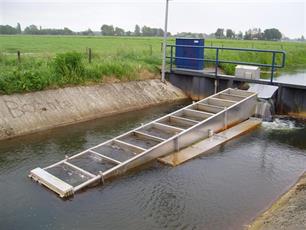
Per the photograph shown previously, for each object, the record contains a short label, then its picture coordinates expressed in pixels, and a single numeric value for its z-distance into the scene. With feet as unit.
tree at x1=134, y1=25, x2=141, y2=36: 331.77
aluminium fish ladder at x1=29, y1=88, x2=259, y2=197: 23.22
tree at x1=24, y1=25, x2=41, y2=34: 286.17
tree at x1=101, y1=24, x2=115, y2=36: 304.54
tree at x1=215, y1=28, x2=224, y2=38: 310.24
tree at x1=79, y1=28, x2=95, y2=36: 308.19
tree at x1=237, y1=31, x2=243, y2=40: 295.21
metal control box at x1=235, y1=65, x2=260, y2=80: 44.62
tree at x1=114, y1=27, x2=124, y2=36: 305.53
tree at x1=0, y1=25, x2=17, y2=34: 239.21
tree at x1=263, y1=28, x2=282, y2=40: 310.00
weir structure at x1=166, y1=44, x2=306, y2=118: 42.32
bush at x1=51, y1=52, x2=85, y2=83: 42.86
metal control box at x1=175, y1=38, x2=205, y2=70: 51.37
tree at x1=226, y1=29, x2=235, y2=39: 312.71
